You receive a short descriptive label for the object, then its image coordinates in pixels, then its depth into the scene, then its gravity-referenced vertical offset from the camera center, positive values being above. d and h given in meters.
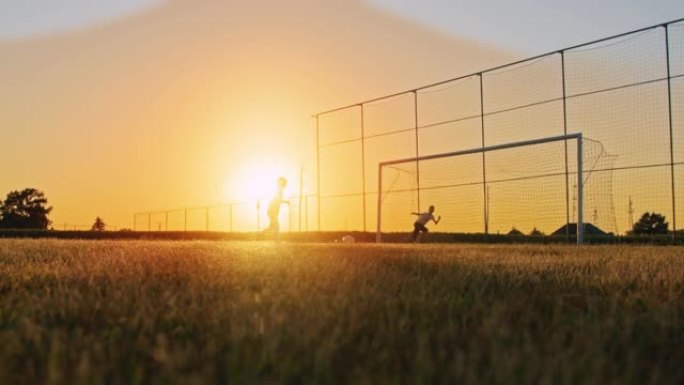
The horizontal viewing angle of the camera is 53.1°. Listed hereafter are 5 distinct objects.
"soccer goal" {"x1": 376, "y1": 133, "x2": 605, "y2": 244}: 18.64 +1.21
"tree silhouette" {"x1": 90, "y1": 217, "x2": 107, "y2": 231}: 67.34 +0.57
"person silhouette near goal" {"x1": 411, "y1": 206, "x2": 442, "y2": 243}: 20.68 +0.16
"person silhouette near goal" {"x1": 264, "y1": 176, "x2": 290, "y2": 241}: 16.64 +0.48
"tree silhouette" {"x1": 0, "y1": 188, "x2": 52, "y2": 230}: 67.25 +2.03
